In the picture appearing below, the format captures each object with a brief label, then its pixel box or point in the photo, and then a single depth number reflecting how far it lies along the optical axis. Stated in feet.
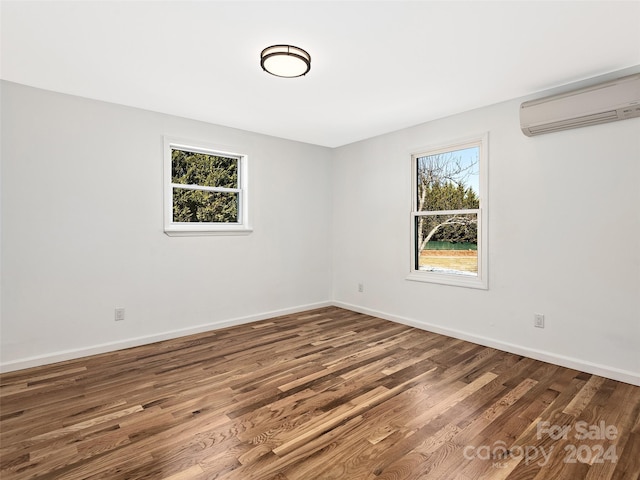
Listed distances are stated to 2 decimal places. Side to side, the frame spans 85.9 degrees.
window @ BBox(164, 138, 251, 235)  12.82
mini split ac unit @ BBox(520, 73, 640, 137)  8.55
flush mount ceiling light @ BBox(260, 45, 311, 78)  7.90
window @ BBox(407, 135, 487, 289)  12.18
